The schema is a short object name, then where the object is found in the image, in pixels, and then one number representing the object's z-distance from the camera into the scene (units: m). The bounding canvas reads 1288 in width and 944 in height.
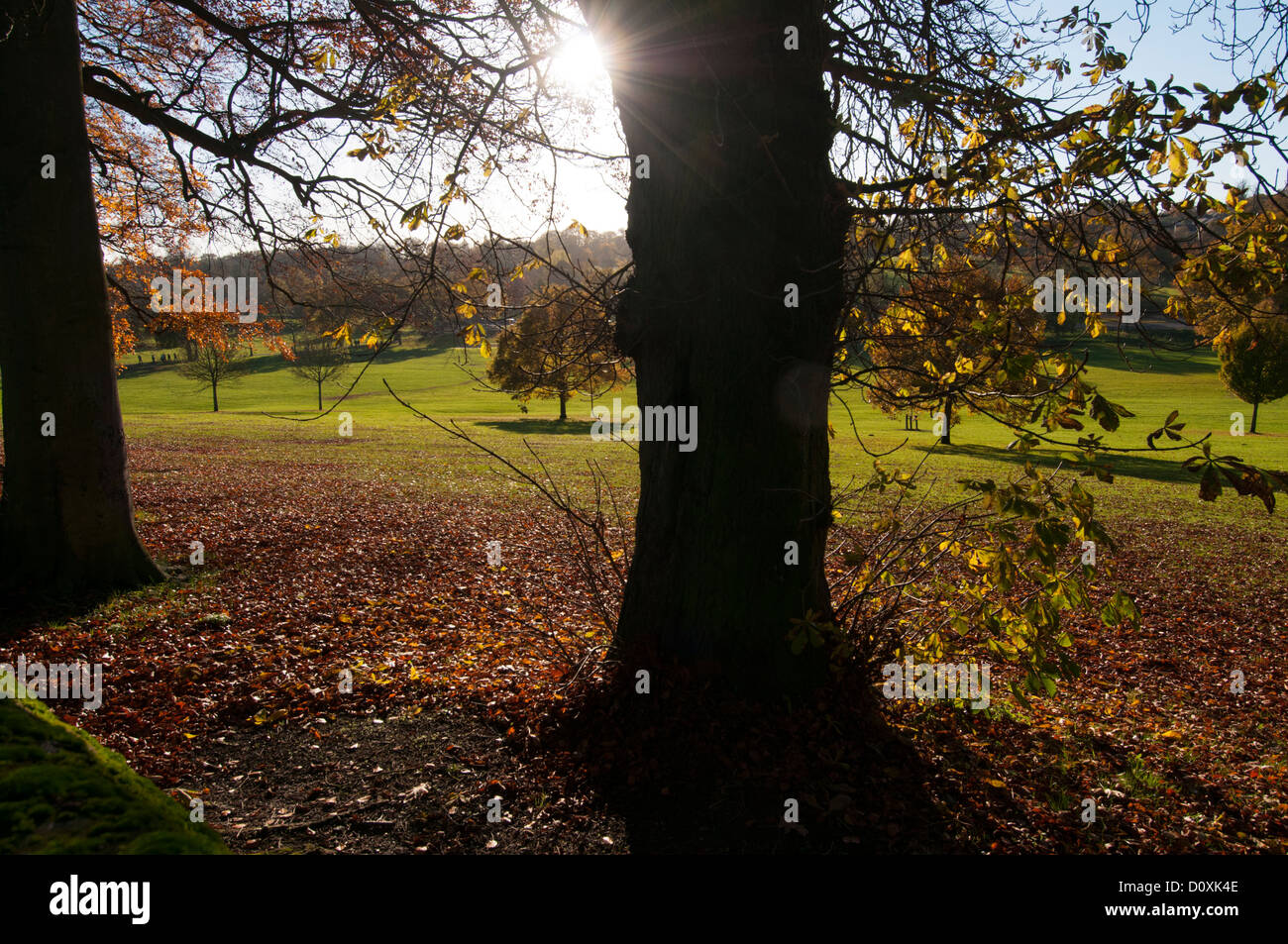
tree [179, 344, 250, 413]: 51.19
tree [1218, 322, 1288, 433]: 32.94
